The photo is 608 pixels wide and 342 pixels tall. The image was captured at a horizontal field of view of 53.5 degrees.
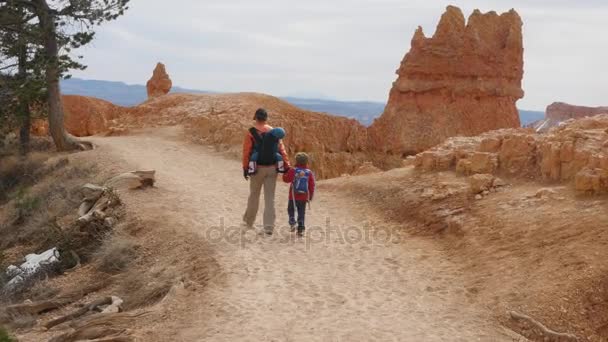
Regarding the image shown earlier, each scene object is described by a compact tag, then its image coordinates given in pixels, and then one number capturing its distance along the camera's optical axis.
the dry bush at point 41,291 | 9.66
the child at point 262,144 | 9.59
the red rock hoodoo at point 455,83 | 27.45
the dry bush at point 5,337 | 6.88
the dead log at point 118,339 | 6.51
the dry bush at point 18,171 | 18.30
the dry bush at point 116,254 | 9.85
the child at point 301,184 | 9.96
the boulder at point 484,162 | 11.52
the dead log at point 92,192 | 12.95
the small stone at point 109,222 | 11.52
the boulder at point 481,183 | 10.80
